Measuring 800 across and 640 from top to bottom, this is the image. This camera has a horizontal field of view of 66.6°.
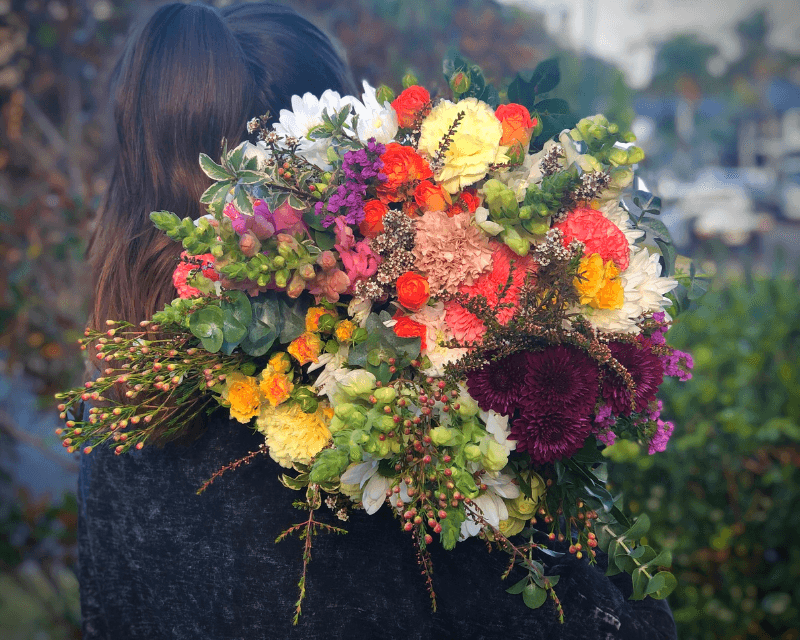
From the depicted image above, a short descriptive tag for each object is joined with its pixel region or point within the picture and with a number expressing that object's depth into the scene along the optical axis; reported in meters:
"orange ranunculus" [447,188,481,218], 1.06
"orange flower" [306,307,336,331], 1.05
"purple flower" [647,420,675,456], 1.10
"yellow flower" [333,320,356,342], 1.05
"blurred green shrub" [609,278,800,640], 2.16
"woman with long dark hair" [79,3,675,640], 1.05
